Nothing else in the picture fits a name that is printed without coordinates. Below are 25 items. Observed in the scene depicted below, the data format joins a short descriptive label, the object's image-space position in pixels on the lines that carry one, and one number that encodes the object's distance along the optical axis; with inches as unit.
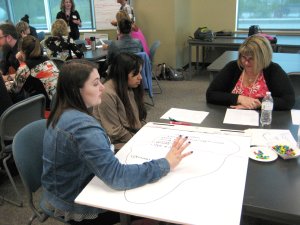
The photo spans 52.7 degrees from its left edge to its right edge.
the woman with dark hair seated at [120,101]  69.6
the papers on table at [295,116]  65.5
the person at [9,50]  125.6
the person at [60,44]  140.1
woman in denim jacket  41.4
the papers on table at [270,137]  54.7
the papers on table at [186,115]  67.7
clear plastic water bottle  65.5
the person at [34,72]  99.4
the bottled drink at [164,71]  213.9
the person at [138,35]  170.8
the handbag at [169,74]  212.1
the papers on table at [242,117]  65.6
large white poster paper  35.7
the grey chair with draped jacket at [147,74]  141.4
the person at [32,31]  197.9
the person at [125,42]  150.9
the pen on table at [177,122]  64.3
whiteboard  229.1
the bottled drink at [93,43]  168.8
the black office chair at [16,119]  78.2
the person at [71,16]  205.8
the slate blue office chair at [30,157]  51.6
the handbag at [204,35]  201.3
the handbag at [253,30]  185.3
